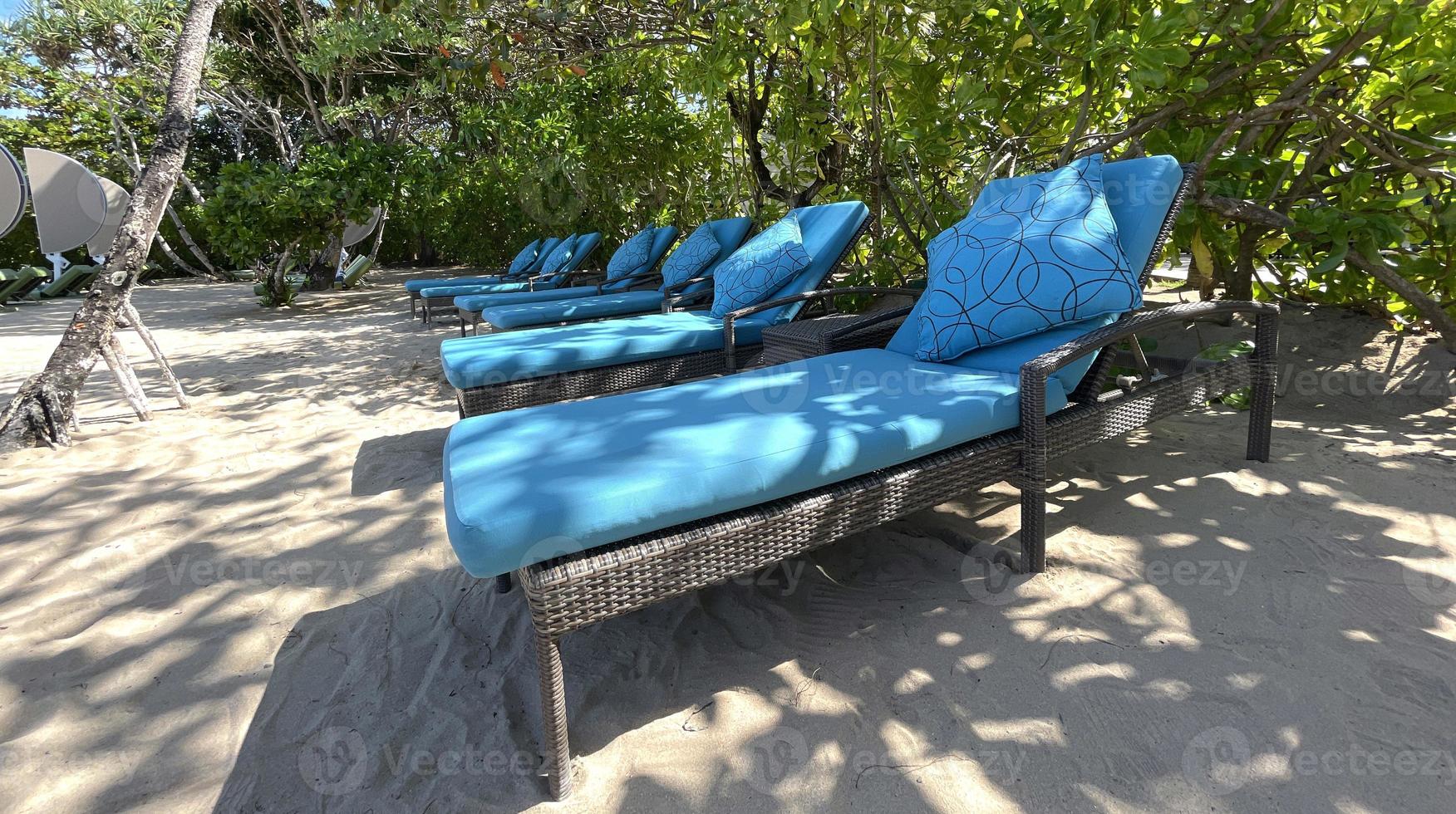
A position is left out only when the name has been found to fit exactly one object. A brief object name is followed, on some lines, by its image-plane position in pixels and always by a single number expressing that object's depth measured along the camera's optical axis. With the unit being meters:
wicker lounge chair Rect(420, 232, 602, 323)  7.39
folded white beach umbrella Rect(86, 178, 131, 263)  6.60
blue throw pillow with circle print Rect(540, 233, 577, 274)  7.70
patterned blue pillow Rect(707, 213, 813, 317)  3.81
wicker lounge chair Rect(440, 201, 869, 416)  2.97
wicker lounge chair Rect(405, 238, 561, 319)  8.23
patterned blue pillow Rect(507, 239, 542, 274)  9.12
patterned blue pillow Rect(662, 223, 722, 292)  4.98
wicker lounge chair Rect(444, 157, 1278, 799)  1.37
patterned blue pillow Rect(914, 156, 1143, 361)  2.37
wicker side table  2.93
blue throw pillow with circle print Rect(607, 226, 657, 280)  6.36
